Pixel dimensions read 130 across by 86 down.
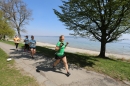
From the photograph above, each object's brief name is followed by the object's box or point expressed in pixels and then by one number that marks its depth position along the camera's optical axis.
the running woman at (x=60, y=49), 3.51
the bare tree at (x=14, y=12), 22.82
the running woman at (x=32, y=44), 5.87
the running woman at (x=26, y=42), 8.69
